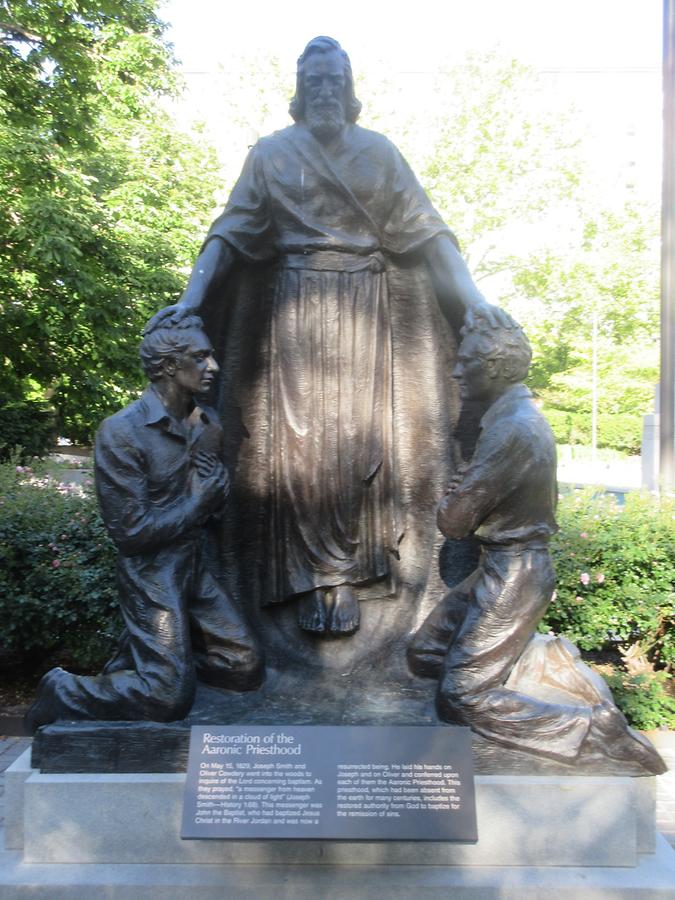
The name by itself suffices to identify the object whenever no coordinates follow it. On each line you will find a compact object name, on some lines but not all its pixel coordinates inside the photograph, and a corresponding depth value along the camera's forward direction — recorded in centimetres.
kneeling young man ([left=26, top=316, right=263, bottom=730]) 353
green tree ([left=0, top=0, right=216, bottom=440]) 1168
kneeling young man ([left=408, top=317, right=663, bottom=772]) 336
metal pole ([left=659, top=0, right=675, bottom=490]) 1089
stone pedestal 317
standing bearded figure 404
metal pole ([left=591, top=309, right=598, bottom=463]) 3049
